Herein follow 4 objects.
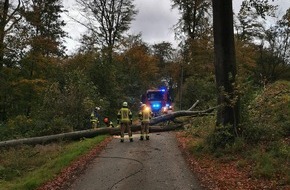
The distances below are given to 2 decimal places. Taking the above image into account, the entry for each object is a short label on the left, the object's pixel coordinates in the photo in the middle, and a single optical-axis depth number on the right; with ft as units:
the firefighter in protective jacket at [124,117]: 62.39
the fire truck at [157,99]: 109.40
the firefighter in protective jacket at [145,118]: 62.95
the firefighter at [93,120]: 74.21
